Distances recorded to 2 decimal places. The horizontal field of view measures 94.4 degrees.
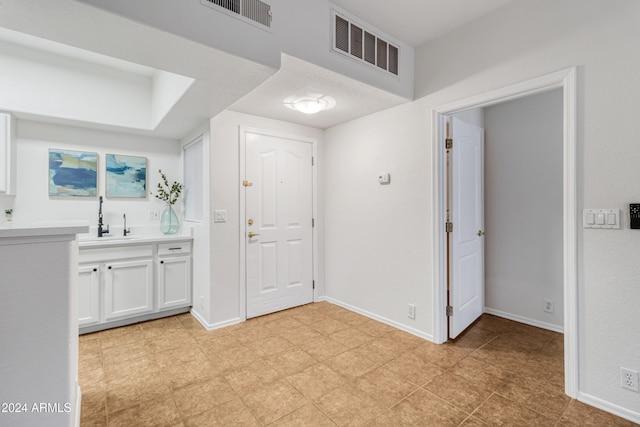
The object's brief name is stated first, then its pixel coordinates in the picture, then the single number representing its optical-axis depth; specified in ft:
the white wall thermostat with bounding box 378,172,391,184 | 9.94
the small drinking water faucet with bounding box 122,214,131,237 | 11.35
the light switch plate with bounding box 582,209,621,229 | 5.60
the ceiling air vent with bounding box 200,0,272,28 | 5.46
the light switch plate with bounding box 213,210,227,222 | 9.89
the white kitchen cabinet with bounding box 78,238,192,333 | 9.40
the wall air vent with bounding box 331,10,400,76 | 7.15
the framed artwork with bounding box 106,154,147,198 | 11.23
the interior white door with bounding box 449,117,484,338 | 8.86
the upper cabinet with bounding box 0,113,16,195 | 8.86
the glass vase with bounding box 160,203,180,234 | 11.75
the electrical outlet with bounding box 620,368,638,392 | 5.46
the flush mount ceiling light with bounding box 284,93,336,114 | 8.70
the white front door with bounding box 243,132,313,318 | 10.77
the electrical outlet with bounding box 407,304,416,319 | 9.25
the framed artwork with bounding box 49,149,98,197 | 10.21
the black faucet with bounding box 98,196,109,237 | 10.72
